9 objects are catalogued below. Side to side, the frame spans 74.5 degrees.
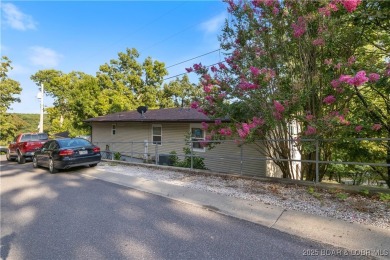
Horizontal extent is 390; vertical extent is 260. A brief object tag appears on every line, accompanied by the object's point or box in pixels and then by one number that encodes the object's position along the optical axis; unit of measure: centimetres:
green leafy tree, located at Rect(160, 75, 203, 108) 3838
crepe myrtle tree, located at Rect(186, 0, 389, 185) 592
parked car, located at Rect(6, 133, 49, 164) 1519
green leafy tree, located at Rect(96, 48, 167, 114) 3431
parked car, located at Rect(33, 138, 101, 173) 1038
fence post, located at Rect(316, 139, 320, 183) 621
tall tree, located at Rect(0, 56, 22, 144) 3572
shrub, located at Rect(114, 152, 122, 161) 1792
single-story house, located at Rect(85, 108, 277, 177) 1246
